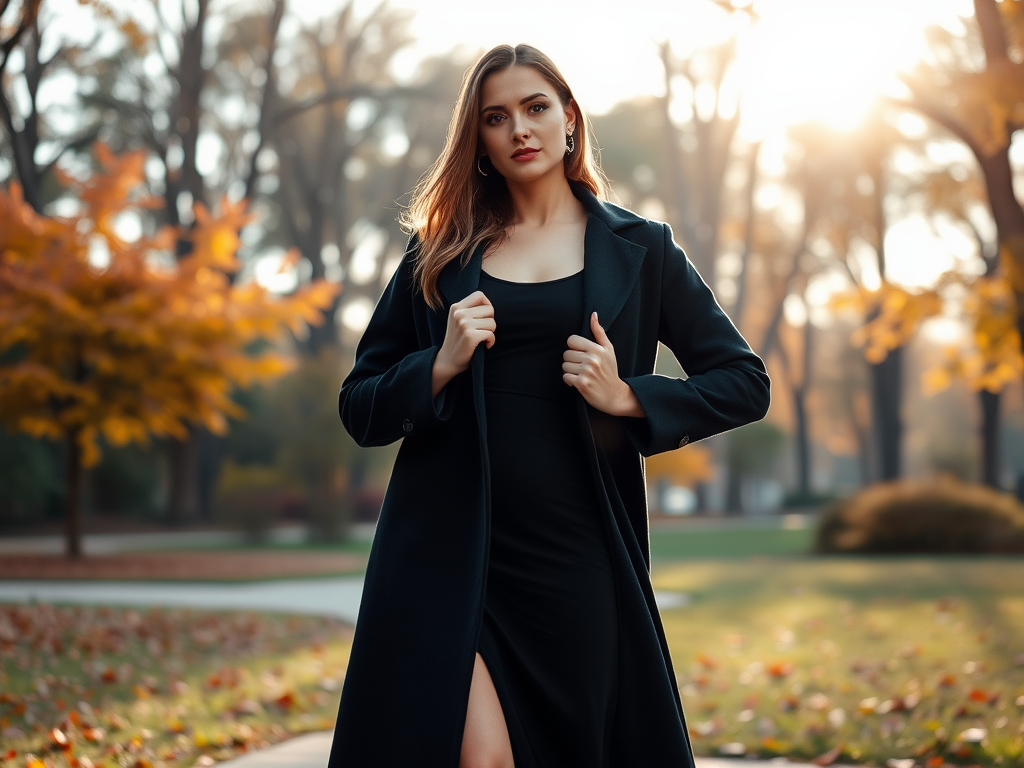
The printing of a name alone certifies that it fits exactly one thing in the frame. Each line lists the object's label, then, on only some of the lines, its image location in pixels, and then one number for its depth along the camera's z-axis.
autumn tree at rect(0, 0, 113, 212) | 18.27
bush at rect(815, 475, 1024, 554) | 16.77
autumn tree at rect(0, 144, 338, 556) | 14.29
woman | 2.59
